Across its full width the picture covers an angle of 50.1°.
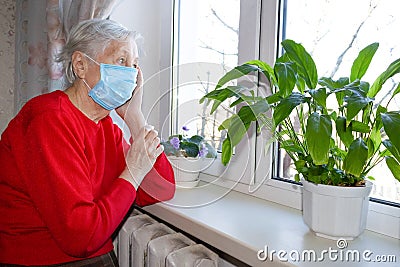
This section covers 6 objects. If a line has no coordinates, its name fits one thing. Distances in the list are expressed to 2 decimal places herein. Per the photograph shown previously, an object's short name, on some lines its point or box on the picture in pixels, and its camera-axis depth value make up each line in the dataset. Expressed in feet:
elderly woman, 3.38
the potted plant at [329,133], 2.87
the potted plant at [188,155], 4.86
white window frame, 4.40
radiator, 3.86
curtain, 5.50
